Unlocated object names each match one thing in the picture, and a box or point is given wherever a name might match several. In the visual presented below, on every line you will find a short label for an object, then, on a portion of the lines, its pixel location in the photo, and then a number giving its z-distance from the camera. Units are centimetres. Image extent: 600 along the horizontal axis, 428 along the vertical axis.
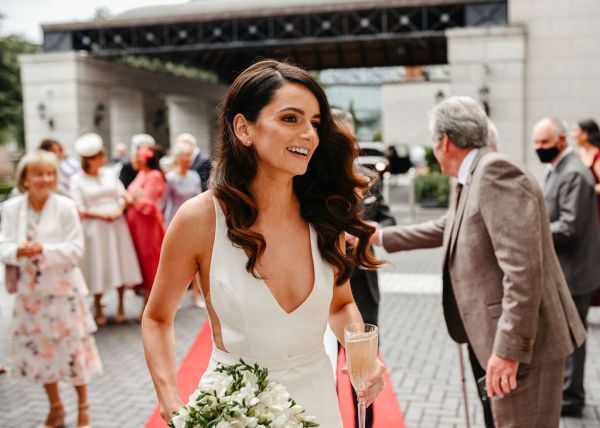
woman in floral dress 531
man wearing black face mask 535
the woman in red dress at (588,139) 736
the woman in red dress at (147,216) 922
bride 223
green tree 3562
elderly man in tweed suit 312
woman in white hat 849
